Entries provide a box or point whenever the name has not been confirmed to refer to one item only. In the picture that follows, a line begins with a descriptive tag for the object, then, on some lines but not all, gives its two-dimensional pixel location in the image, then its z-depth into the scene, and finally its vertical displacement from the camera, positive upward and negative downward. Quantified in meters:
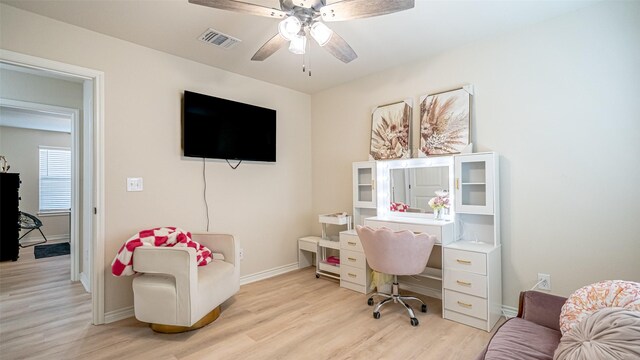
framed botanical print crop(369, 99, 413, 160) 3.06 +0.58
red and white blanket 2.17 -0.53
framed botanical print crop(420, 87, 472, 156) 2.65 +0.59
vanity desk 2.28 -0.41
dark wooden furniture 4.30 -0.53
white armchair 2.07 -0.82
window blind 6.00 +0.10
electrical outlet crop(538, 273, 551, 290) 2.28 -0.83
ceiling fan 1.57 +1.01
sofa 1.24 -0.76
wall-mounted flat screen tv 2.90 +0.61
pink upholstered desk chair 2.32 -0.59
